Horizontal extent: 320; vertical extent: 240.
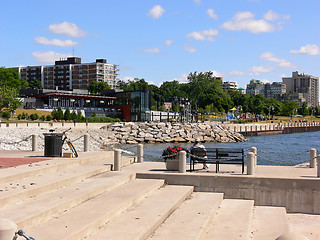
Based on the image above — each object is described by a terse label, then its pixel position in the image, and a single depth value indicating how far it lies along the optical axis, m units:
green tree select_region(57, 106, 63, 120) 77.44
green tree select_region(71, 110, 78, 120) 78.31
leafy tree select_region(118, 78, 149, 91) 195.20
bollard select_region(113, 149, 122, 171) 15.90
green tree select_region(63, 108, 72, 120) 78.04
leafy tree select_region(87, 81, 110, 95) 180.50
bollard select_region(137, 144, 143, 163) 18.94
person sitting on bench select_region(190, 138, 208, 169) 16.36
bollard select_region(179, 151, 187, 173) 15.30
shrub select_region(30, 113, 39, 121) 76.01
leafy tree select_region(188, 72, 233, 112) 175.62
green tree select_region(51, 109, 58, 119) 77.75
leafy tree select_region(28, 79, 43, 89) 186.12
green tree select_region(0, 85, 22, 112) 80.12
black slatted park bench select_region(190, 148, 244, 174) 15.82
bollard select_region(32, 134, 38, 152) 20.52
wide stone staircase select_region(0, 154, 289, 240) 8.84
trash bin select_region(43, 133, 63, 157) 18.12
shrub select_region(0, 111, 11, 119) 75.88
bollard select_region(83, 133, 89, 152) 21.25
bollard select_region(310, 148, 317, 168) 17.75
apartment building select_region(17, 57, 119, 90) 197.25
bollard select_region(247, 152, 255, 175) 14.78
